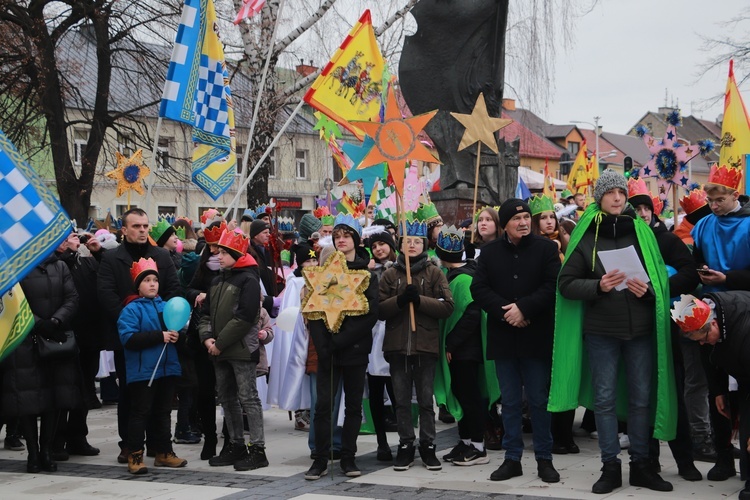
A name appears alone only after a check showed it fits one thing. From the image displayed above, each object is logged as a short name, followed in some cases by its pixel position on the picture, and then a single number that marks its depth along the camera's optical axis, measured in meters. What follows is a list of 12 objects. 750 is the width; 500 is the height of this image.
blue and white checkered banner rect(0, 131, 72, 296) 5.18
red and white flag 11.24
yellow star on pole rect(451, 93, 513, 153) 10.83
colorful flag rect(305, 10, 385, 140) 10.65
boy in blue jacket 7.92
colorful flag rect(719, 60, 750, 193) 10.80
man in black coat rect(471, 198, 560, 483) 7.11
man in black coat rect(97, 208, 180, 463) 8.37
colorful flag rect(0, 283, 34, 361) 6.18
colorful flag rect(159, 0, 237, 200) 10.34
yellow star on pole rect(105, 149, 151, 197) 14.98
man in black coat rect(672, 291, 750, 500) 5.94
